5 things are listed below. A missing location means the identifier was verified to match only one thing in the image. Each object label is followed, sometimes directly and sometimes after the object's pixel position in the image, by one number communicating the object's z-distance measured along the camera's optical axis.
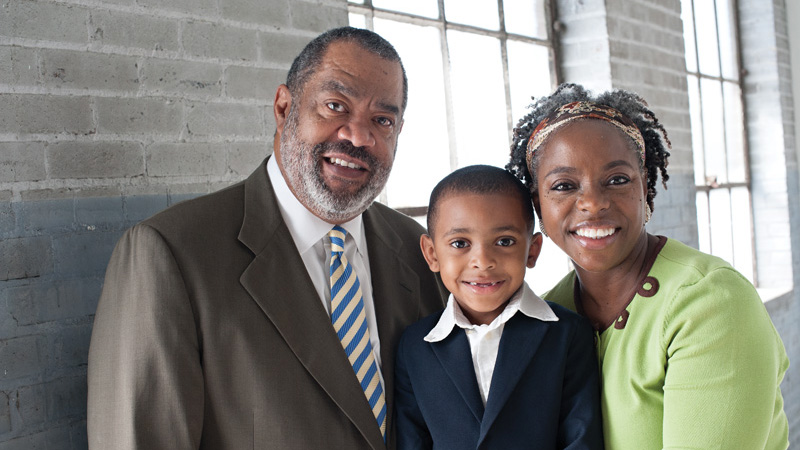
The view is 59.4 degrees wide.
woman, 1.37
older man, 1.46
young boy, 1.54
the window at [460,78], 3.06
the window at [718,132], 5.20
